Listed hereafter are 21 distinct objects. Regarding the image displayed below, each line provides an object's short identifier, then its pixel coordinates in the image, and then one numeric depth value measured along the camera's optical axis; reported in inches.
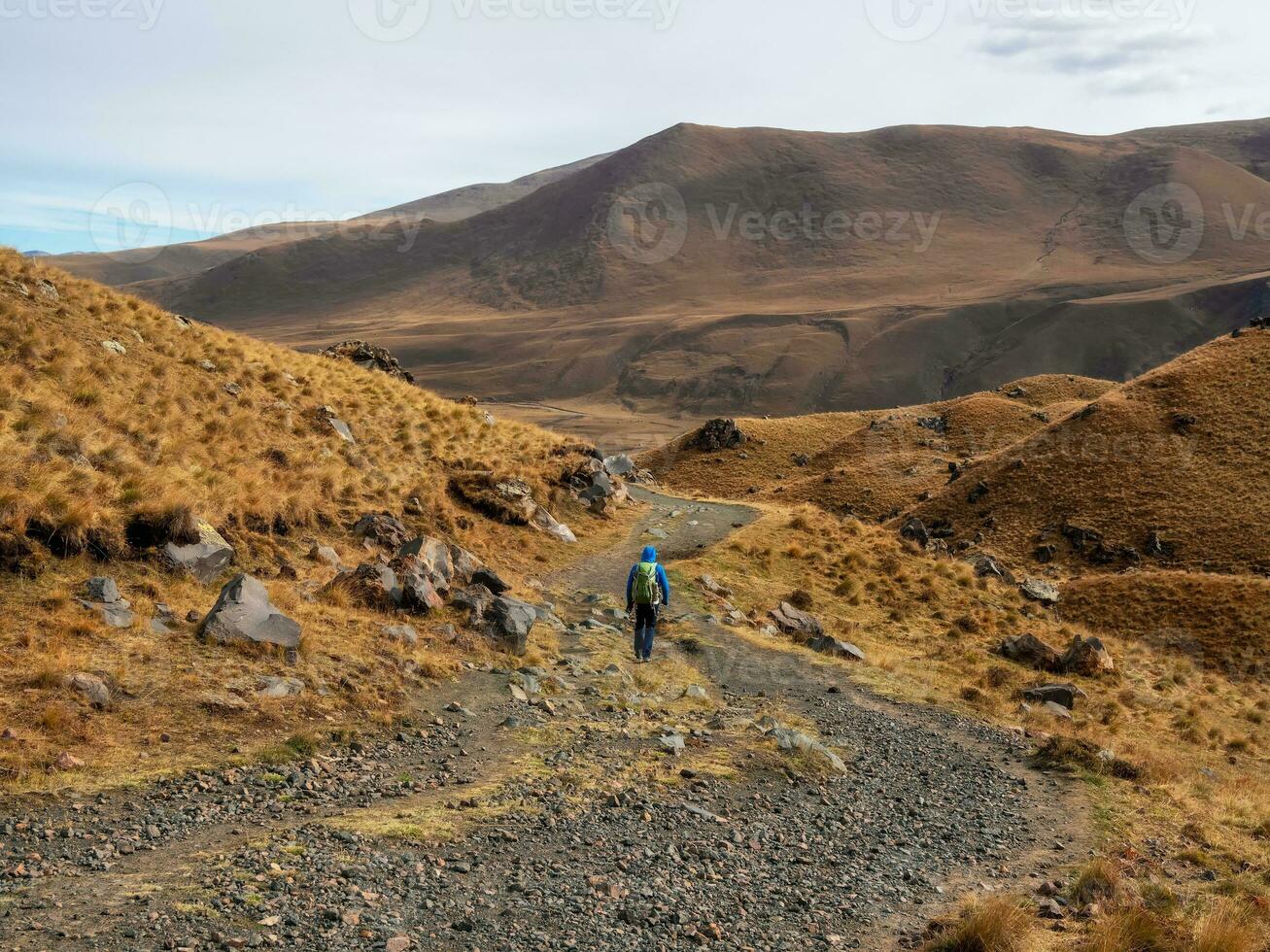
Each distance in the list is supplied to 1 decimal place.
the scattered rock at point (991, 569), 1273.4
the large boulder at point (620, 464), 1691.3
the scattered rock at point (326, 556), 643.5
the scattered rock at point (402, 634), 529.3
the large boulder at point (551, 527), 1037.8
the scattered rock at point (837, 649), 782.5
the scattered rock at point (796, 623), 831.7
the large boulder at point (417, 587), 584.1
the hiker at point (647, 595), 628.7
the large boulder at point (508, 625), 585.6
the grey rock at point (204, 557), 520.4
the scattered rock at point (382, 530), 737.6
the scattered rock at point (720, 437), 2687.0
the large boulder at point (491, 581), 686.5
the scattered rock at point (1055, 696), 737.6
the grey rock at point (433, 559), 625.3
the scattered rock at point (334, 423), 949.8
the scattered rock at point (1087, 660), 877.8
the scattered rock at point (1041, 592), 1226.6
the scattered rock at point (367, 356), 1524.4
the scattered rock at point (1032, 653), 885.8
